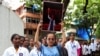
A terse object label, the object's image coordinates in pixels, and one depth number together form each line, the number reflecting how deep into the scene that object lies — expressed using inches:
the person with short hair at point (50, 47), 92.4
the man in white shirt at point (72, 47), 147.6
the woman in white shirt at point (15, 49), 96.8
